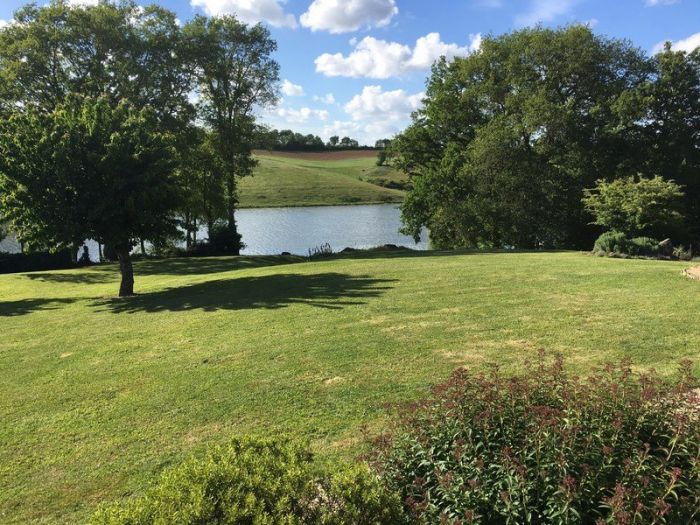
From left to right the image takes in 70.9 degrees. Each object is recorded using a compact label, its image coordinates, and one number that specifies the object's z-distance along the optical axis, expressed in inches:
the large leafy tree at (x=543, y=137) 1147.3
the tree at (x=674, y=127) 1144.8
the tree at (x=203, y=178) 1213.0
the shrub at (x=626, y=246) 679.7
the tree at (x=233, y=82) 1293.1
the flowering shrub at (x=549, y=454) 113.5
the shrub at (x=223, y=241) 1373.0
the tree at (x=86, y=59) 1072.8
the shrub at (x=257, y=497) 106.5
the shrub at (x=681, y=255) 706.6
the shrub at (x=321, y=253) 1130.8
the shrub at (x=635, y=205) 770.2
